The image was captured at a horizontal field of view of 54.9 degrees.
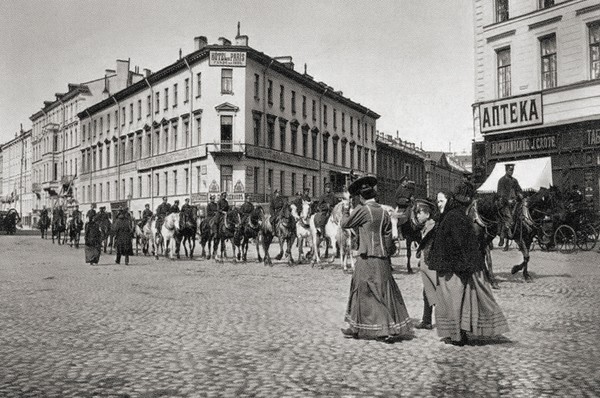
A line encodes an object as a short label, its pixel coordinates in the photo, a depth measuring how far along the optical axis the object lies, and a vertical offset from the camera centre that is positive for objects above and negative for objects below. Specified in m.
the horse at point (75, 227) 29.77 -0.16
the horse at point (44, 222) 41.50 +0.13
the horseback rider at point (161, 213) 22.00 +0.41
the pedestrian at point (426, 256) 7.18 -0.46
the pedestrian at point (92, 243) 18.95 -0.63
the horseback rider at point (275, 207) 18.78 +0.54
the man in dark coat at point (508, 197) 13.02 +0.59
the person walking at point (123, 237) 19.25 -0.45
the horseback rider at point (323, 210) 17.70 +0.41
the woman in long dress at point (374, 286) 6.67 -0.73
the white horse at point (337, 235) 15.87 -0.35
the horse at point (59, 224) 33.41 -0.01
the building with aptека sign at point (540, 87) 21.67 +5.55
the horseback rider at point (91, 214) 20.05 +0.34
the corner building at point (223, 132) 43.41 +8.06
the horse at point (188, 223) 20.88 +0.02
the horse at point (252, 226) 19.14 -0.08
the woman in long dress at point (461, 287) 6.45 -0.72
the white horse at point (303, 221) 18.16 +0.07
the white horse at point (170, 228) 21.19 -0.16
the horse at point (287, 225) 18.34 -0.05
